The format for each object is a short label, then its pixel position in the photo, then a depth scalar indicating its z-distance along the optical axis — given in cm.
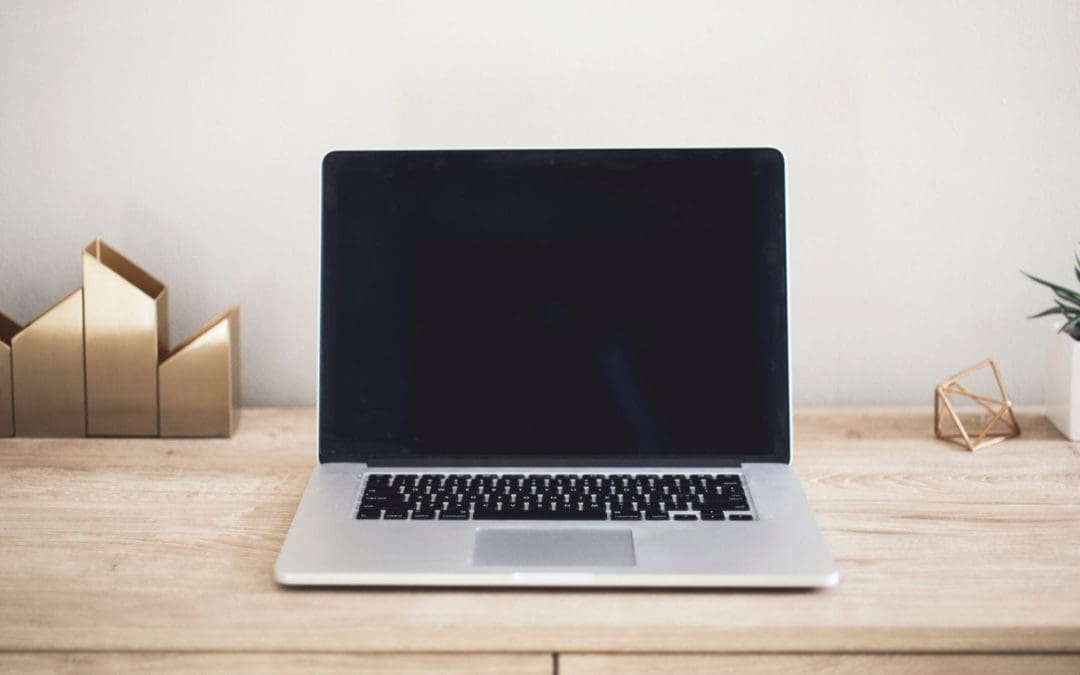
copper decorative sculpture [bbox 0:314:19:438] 113
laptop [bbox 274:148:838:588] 102
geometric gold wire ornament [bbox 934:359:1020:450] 111
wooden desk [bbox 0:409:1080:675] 74
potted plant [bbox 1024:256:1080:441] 110
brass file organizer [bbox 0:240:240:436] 112
